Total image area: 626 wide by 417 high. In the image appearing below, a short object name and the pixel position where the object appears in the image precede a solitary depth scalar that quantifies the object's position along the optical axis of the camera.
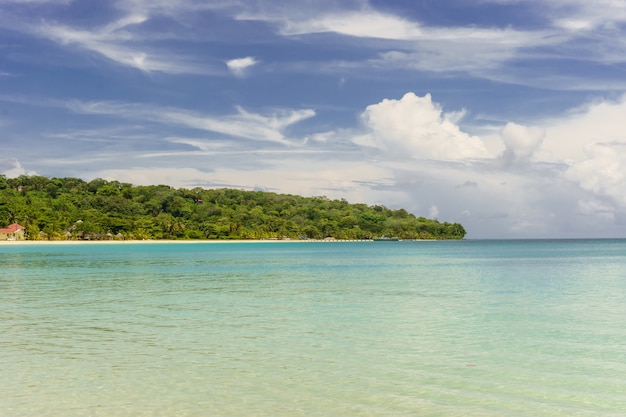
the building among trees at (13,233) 139.38
